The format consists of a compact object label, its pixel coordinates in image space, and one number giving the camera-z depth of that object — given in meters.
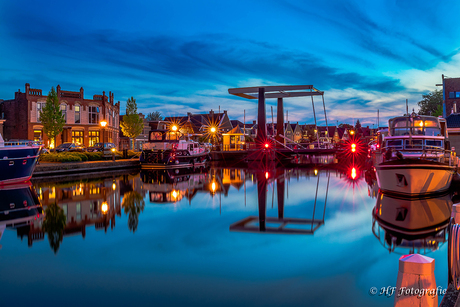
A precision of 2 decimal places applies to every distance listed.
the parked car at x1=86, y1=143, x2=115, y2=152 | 42.12
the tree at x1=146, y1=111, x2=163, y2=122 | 122.03
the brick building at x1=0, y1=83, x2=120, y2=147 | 46.75
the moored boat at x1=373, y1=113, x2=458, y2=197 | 12.76
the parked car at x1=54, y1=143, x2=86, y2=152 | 39.34
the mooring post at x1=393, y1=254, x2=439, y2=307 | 3.12
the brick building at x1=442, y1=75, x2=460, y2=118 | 44.16
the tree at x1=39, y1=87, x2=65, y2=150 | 41.94
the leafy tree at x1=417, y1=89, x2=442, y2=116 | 73.06
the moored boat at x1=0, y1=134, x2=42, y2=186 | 18.08
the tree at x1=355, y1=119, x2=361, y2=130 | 140.04
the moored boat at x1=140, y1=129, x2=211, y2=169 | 30.53
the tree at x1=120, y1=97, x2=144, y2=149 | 55.42
